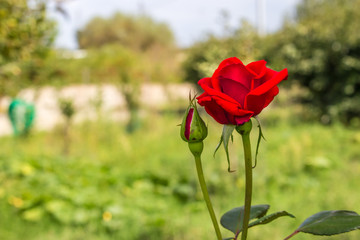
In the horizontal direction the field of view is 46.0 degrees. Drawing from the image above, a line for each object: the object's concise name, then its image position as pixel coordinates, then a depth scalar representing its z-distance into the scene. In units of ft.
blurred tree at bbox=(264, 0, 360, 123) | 24.75
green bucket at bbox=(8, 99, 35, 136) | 25.39
